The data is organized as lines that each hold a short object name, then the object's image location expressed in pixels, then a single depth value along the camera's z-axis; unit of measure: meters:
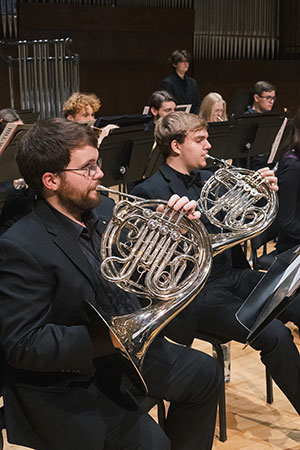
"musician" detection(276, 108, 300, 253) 3.20
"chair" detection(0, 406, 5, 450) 1.98
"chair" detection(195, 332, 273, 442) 2.63
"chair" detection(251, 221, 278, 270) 3.32
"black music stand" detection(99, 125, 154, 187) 3.91
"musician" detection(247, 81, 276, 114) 6.00
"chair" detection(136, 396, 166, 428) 2.10
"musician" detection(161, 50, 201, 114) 7.93
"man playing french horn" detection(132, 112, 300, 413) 2.57
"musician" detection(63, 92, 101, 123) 4.77
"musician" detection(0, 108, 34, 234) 2.55
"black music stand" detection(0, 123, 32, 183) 3.44
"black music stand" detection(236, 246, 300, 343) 1.89
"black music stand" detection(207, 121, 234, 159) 4.49
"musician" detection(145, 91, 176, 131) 5.35
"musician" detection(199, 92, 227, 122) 5.55
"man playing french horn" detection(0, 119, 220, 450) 1.80
